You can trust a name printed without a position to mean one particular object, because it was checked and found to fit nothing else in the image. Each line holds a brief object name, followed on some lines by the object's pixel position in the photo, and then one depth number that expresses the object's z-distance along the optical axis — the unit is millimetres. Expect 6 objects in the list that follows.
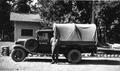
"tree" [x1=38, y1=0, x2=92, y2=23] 30453
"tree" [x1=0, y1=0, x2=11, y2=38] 53750
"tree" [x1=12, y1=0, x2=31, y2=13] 62281
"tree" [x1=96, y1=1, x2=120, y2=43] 31844
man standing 13911
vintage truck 14477
